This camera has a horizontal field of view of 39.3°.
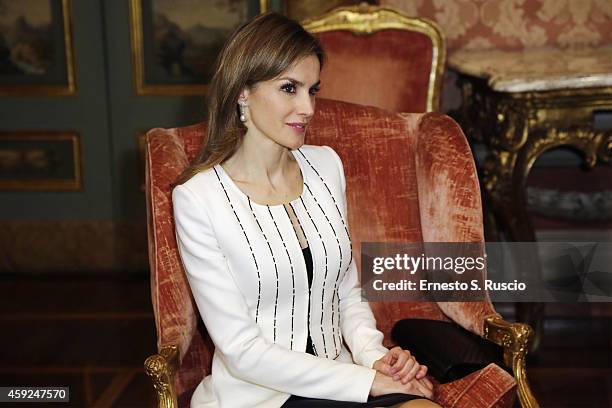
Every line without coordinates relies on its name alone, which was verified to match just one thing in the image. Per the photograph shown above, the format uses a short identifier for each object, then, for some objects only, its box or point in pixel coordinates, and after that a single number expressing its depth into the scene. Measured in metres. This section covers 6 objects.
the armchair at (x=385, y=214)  1.84
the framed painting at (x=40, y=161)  4.59
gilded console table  2.80
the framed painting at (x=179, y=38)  4.40
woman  1.77
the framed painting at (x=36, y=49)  4.46
